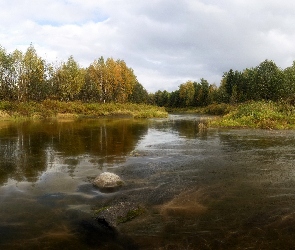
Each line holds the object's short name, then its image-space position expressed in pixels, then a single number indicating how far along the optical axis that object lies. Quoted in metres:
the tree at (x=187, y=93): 133.50
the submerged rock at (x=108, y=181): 12.73
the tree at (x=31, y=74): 73.50
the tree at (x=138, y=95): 122.43
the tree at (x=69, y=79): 78.88
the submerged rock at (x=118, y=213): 9.16
